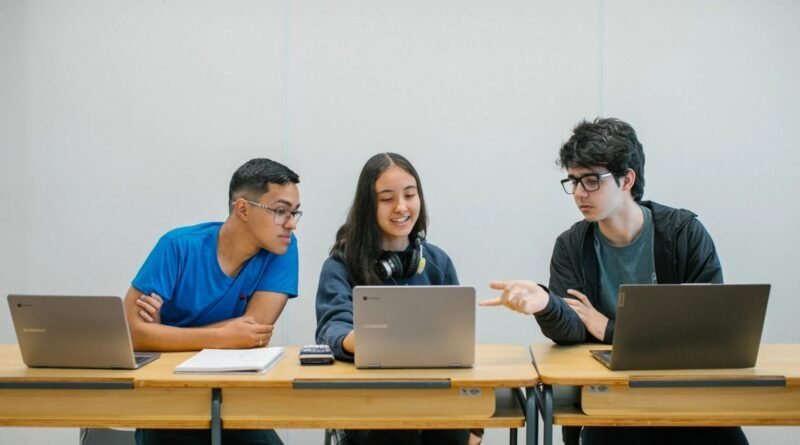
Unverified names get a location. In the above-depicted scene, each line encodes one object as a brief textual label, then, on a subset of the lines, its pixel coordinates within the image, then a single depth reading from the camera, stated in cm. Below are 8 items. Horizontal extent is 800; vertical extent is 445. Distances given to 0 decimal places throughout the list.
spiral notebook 191
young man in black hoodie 222
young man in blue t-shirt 239
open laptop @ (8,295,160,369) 187
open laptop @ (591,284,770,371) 179
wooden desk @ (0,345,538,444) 185
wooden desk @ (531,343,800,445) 183
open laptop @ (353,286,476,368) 181
